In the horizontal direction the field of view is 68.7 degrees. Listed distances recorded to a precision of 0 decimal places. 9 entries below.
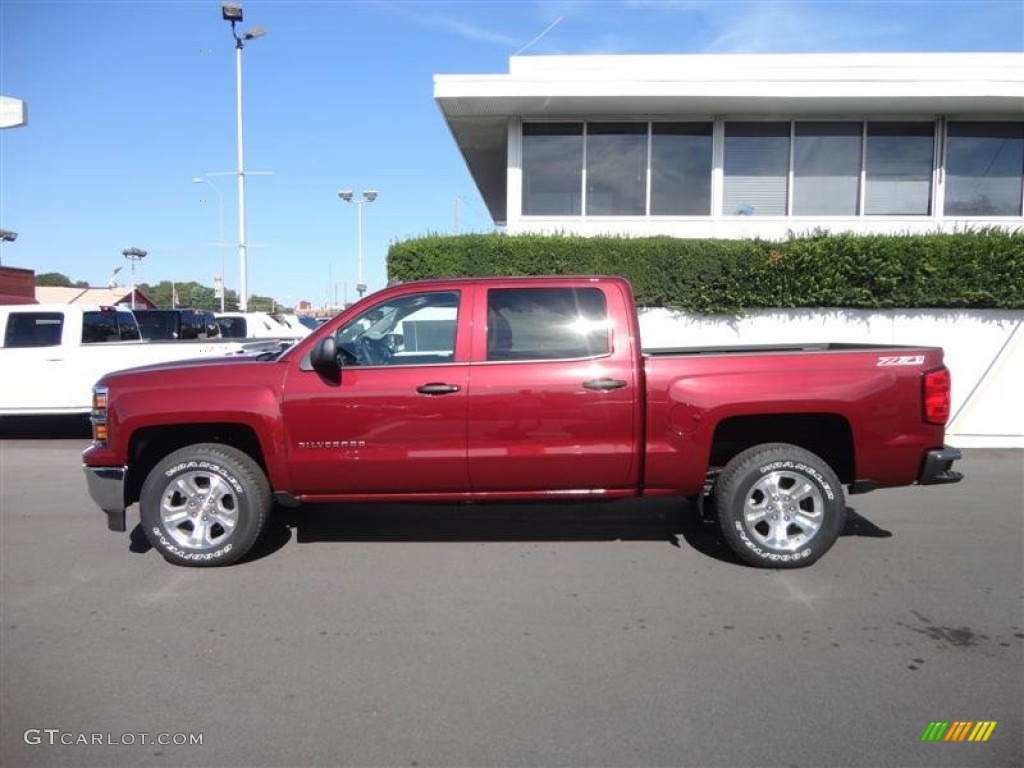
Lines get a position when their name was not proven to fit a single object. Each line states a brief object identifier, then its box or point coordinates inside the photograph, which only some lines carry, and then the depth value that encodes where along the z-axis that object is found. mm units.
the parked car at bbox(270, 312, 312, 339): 16891
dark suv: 11695
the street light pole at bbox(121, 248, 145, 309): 52372
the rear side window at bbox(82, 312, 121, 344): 10578
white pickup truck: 10383
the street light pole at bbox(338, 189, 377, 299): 40625
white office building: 14094
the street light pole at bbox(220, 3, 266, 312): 22344
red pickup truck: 4984
